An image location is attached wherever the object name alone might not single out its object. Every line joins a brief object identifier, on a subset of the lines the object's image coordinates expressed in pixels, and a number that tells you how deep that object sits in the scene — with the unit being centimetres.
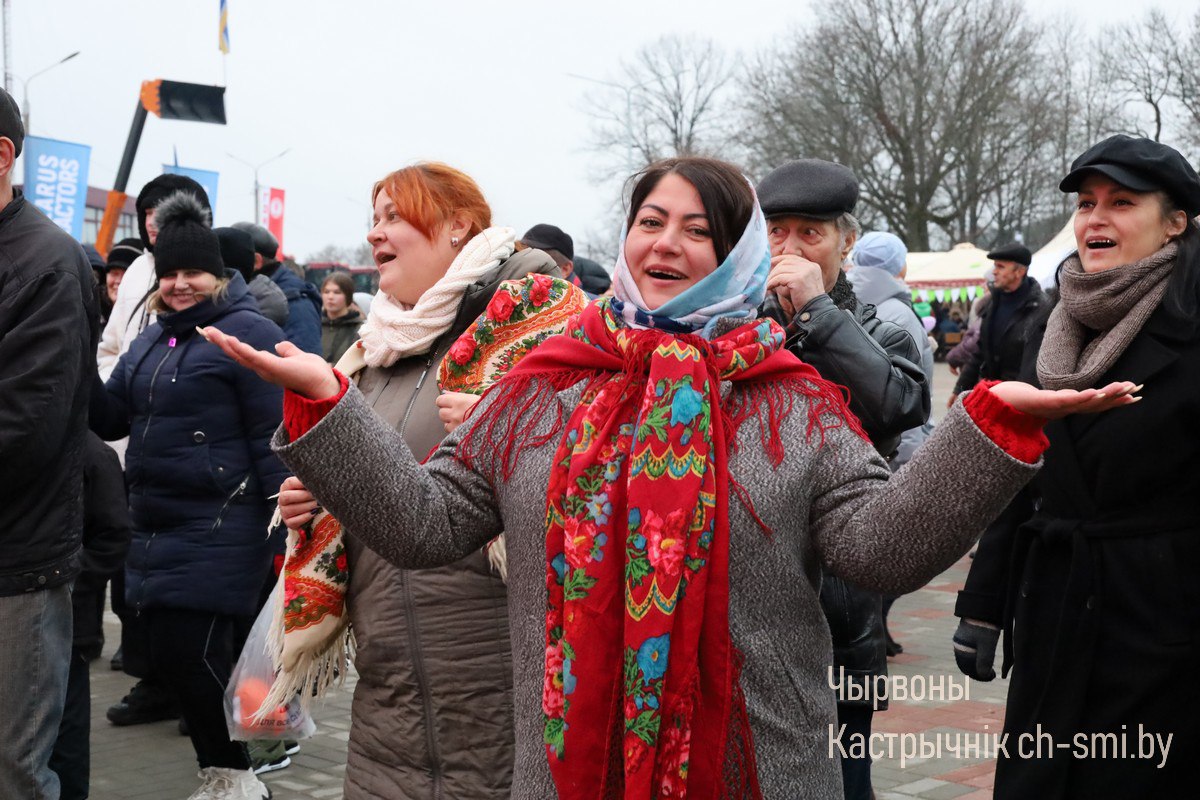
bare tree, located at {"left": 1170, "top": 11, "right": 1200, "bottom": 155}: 3816
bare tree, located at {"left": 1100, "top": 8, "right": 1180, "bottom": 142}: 4050
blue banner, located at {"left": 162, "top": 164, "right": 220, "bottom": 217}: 1384
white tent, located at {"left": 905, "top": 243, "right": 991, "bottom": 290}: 3616
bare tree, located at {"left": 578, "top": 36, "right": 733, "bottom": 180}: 5631
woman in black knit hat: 485
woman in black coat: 339
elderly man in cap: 321
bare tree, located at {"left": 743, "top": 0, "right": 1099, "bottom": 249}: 4722
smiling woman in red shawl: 215
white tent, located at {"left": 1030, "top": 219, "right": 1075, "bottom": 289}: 1969
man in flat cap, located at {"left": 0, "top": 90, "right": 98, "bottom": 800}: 354
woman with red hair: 311
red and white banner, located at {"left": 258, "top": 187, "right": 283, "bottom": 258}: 4025
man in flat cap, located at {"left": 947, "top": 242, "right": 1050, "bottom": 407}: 870
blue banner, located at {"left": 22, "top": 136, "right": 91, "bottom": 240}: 1499
